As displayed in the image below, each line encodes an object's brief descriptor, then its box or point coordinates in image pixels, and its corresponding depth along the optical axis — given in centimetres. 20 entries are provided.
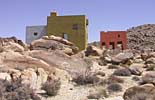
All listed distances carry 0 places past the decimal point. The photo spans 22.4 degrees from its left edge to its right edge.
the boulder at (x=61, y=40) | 3161
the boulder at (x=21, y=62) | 2088
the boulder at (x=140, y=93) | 1565
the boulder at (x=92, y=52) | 3209
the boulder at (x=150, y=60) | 2848
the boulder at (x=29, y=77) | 1815
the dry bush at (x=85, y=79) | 2031
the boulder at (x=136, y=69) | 2370
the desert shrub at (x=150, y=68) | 2548
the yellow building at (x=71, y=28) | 4328
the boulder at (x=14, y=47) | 2574
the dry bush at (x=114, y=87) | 1875
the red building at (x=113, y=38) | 4662
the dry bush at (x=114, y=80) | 2023
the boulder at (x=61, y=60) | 2303
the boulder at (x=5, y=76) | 1799
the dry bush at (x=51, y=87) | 1752
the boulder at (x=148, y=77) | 1895
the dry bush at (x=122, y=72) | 2298
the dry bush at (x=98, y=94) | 1704
